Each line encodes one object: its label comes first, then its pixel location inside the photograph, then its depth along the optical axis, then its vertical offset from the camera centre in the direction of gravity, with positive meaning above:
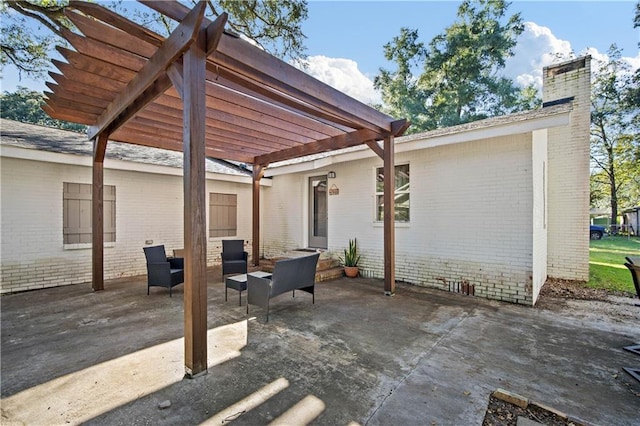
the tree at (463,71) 15.95 +8.26
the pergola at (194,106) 2.81 +1.71
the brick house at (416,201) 5.46 +0.27
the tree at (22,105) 17.81 +6.88
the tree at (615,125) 18.45 +5.85
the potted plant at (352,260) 7.60 -1.25
